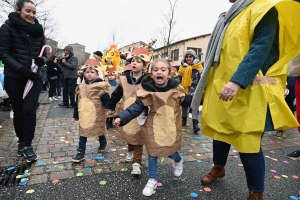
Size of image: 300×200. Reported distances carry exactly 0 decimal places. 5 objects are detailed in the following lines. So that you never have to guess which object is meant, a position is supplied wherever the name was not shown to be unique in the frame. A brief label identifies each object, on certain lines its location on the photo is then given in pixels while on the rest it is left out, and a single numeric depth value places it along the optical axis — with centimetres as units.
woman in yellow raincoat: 186
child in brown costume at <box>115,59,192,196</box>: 249
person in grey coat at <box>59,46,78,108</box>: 767
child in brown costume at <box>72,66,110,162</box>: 325
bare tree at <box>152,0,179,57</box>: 2035
